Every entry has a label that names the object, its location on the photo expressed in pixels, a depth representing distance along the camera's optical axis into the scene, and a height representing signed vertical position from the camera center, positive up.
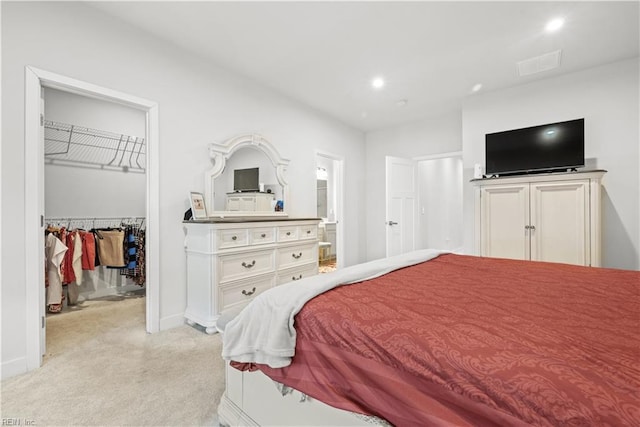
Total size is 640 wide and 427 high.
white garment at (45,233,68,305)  2.65 -0.48
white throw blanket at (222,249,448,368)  1.05 -0.43
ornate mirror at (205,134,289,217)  2.97 +0.39
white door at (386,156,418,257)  4.48 +0.12
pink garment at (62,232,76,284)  3.01 -0.49
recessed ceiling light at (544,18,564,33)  2.36 +1.55
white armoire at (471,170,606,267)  2.77 -0.06
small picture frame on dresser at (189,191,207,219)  2.64 +0.07
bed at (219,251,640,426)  0.63 -0.37
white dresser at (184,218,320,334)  2.50 -0.46
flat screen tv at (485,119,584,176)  3.05 +0.70
